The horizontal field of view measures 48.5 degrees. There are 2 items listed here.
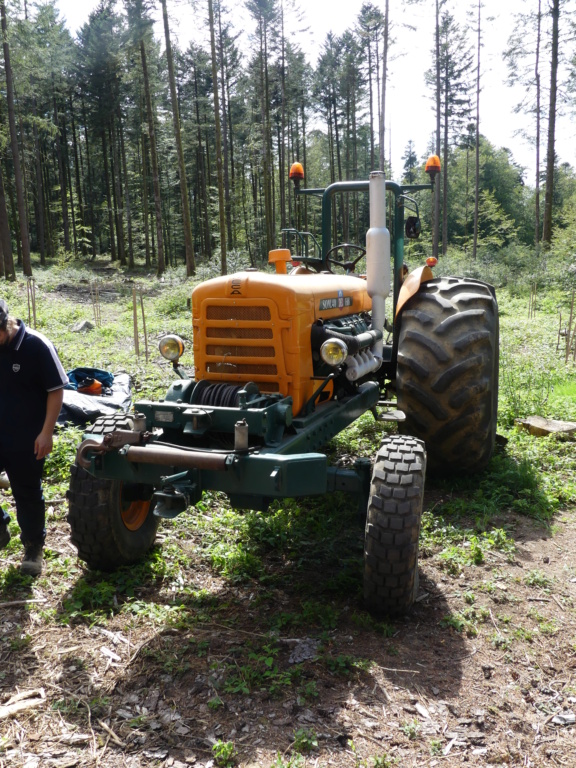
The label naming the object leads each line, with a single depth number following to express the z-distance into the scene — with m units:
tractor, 3.37
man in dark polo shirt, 4.03
